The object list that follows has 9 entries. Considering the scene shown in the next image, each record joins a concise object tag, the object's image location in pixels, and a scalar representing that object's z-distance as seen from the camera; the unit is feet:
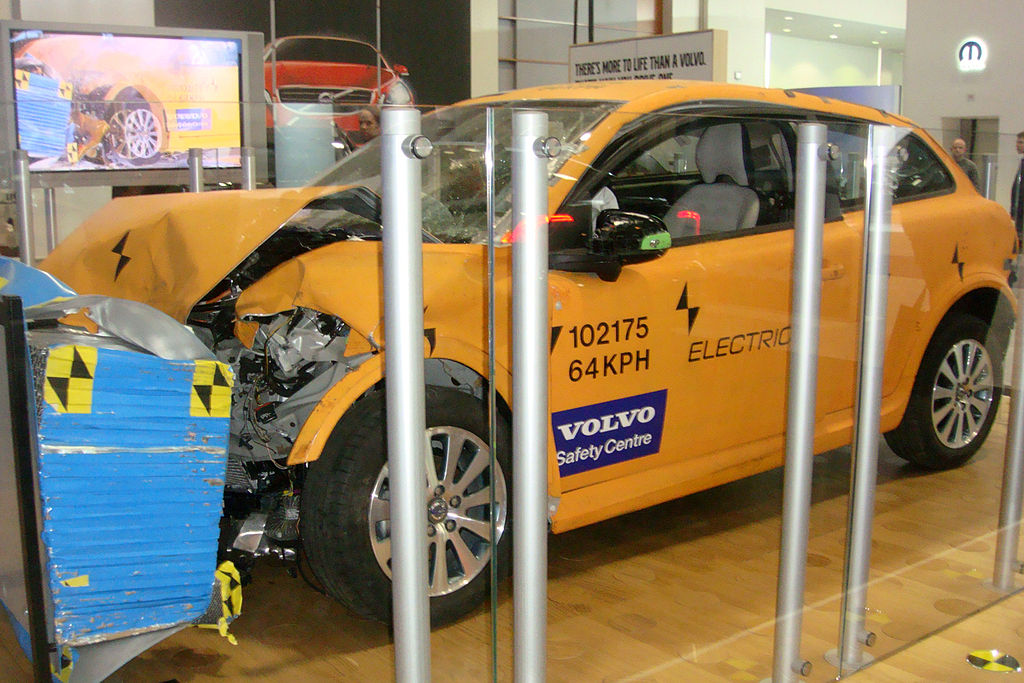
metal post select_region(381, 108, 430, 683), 5.44
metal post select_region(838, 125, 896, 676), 8.09
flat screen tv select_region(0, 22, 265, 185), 7.57
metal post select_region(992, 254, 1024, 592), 10.45
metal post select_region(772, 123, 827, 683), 7.41
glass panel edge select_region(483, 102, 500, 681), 5.81
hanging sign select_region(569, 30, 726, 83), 28.17
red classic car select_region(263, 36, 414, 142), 32.91
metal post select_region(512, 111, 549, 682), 5.69
